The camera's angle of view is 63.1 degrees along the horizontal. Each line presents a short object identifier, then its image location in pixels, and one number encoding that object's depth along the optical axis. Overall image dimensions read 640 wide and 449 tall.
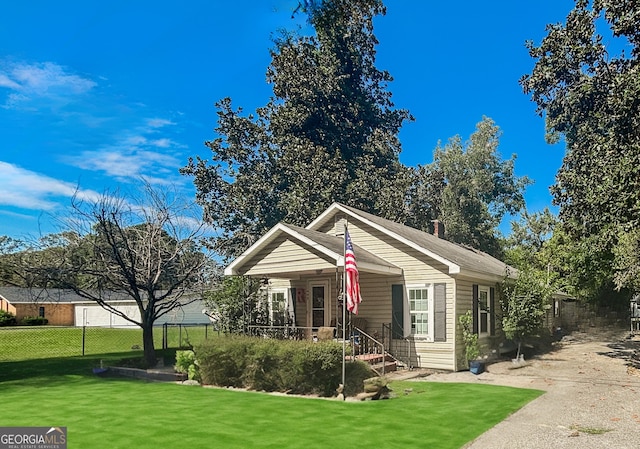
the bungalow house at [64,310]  43.84
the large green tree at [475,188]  42.16
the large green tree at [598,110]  15.23
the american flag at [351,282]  11.40
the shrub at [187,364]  13.79
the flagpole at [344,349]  11.05
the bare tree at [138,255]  16.53
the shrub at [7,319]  42.81
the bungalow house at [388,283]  15.34
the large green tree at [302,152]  32.38
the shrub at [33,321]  44.59
